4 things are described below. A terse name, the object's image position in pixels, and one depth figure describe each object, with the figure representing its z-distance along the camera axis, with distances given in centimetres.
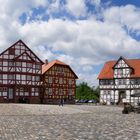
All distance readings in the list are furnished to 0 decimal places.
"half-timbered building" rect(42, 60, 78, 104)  3694
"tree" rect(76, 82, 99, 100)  5165
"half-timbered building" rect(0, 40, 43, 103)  3349
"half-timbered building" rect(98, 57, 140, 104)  3631
